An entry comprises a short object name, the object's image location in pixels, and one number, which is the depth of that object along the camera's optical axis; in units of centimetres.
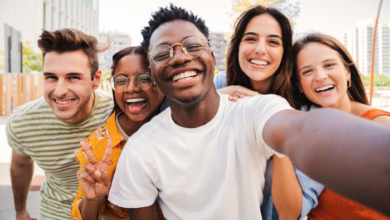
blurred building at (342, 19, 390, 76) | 7056
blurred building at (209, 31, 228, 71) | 11394
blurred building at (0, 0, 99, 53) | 2930
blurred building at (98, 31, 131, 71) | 11416
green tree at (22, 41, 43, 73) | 2361
